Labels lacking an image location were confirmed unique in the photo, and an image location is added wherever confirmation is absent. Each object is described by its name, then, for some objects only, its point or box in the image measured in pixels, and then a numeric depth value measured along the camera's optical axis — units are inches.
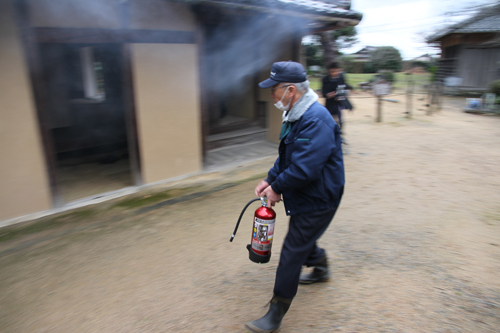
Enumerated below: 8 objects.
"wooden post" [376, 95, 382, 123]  438.5
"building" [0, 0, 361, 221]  162.4
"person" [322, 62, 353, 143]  276.2
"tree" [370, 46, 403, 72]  1165.7
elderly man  84.5
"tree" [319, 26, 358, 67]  434.3
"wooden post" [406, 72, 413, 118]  471.8
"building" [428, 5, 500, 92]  639.1
